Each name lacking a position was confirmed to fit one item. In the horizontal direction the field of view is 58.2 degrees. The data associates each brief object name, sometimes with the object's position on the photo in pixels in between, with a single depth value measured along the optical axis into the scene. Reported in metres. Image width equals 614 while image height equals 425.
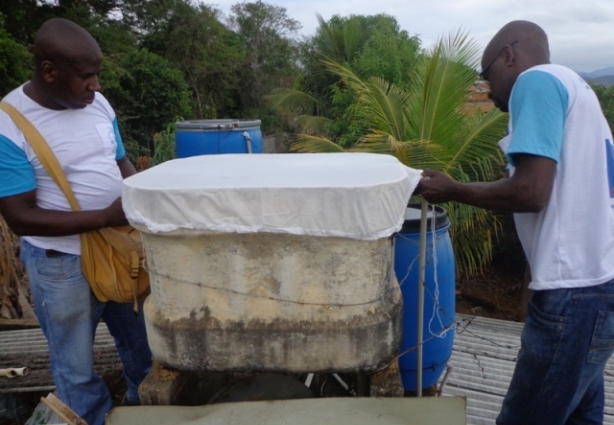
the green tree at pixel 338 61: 11.14
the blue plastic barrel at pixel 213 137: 5.92
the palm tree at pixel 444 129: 5.33
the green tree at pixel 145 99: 12.43
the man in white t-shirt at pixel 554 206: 1.73
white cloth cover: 1.71
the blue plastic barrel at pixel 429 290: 2.40
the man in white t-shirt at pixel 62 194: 1.98
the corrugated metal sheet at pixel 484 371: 2.91
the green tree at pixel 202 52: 15.61
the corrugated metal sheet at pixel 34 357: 2.99
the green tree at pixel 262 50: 18.83
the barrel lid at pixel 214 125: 5.95
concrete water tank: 1.72
